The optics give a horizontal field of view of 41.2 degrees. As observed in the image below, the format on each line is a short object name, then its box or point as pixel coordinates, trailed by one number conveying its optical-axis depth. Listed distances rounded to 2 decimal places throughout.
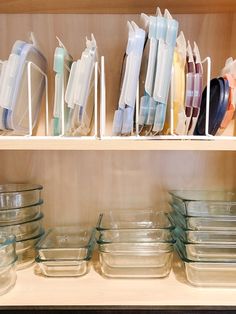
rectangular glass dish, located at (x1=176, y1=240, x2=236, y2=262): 0.71
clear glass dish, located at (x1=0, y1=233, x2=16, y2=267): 0.69
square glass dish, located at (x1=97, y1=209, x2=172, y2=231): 0.84
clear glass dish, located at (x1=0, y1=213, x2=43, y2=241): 0.79
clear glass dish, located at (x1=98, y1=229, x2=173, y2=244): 0.76
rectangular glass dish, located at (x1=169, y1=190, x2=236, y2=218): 0.77
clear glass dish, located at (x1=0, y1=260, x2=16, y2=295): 0.68
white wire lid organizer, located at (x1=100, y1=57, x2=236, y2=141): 0.66
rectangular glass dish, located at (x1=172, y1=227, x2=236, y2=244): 0.72
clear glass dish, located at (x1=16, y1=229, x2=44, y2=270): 0.79
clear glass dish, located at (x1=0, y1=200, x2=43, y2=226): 0.81
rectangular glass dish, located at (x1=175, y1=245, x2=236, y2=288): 0.70
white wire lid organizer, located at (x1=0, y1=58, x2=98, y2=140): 0.67
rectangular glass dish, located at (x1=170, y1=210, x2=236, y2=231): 0.73
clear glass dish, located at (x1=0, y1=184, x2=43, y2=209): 0.87
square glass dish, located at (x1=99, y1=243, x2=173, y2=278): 0.73
